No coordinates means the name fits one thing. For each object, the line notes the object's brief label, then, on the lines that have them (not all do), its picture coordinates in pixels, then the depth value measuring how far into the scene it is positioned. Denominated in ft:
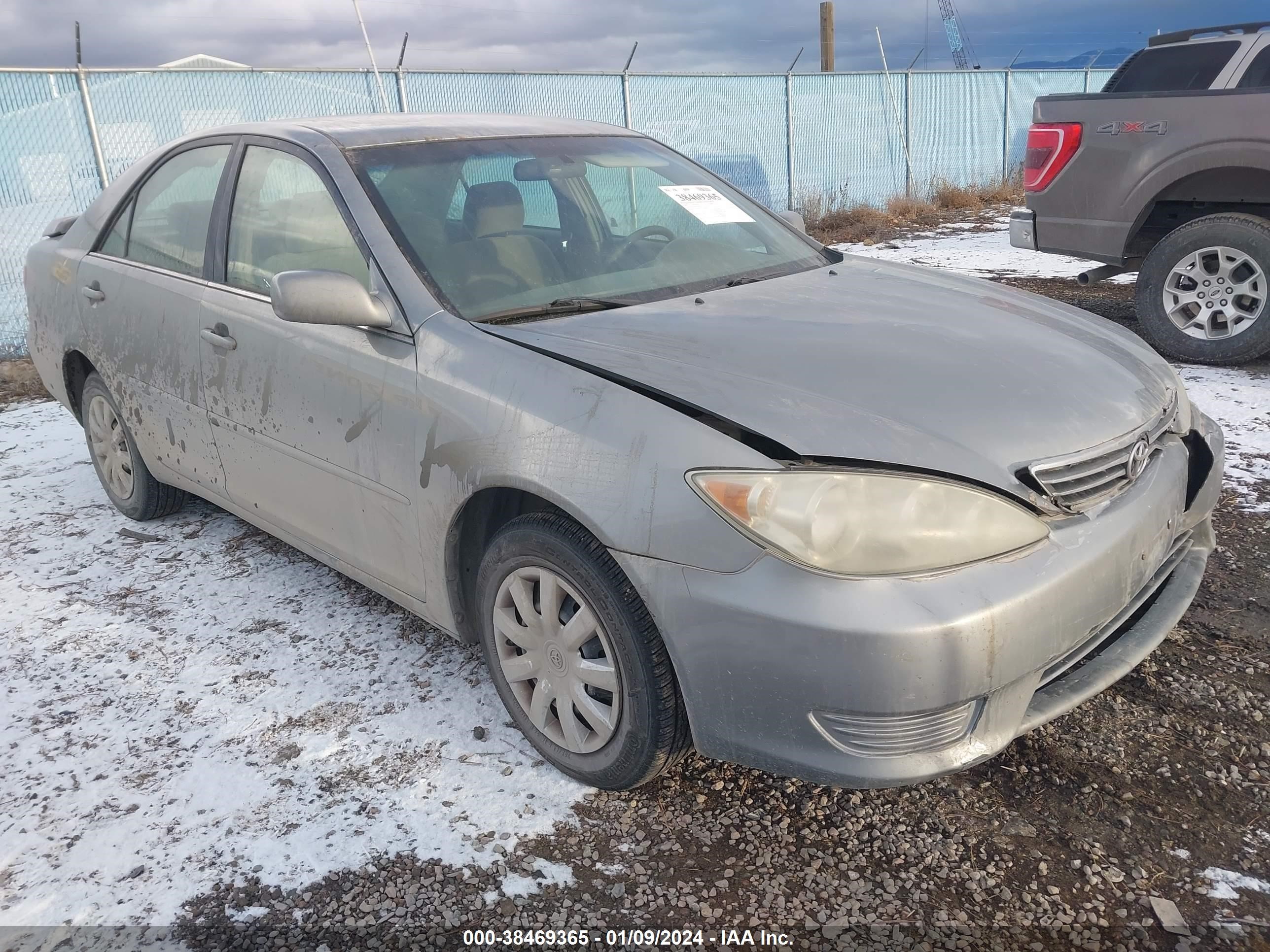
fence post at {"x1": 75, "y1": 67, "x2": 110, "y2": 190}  29.35
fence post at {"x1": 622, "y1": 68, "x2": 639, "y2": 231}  42.50
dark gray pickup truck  17.43
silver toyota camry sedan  6.23
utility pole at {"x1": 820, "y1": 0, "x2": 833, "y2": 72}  67.15
